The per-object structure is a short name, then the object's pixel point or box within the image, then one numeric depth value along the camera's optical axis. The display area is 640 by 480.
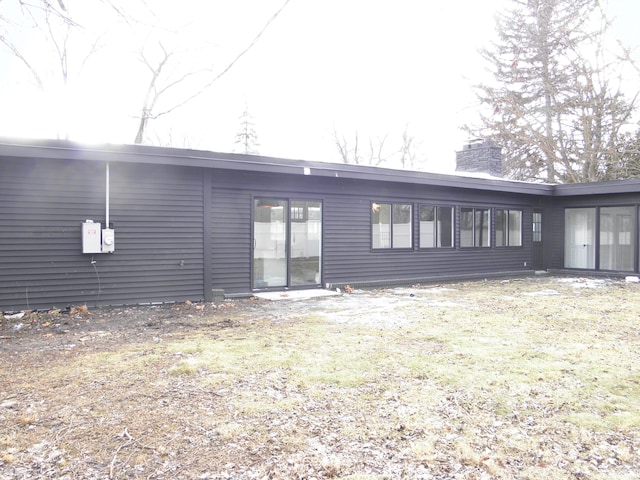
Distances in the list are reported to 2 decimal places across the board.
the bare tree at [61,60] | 16.03
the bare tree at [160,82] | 16.98
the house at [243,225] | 6.82
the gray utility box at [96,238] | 6.98
